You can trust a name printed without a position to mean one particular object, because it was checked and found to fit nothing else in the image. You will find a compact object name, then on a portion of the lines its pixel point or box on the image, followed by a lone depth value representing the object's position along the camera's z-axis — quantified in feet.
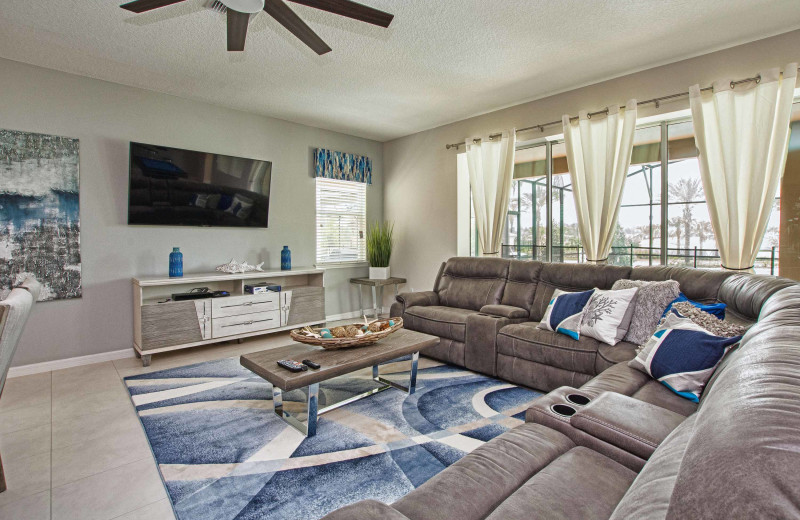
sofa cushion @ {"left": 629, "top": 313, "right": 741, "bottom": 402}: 5.86
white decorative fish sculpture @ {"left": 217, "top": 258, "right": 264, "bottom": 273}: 14.56
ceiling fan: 6.91
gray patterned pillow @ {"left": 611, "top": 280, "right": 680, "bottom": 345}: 8.62
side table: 17.95
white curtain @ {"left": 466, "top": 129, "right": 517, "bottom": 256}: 15.30
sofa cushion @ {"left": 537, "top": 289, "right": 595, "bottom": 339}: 9.51
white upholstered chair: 4.95
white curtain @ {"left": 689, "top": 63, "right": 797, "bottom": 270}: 9.90
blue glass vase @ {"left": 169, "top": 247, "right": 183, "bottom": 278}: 13.30
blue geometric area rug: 6.01
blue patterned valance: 17.88
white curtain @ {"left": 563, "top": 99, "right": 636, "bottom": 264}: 12.46
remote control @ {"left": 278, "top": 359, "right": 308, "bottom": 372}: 7.32
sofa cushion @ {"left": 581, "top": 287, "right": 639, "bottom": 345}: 8.86
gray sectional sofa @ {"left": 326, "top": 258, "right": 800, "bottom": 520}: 1.48
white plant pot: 18.66
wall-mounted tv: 13.19
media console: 12.37
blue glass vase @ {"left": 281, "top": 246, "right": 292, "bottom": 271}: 16.29
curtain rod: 10.21
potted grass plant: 18.71
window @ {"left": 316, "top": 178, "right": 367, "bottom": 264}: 18.38
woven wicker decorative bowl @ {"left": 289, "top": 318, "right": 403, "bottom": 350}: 8.39
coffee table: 7.16
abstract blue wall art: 11.18
